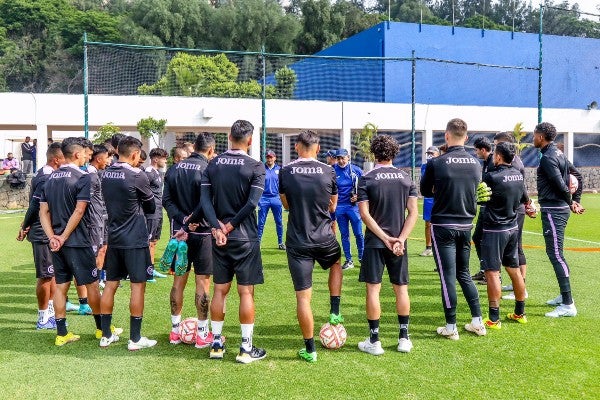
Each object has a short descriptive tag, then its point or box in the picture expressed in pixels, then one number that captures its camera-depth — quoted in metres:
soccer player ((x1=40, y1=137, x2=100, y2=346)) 5.65
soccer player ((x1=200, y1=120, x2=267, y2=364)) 5.10
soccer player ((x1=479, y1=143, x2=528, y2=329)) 6.13
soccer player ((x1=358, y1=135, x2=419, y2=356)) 5.30
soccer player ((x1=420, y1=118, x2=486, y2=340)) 5.70
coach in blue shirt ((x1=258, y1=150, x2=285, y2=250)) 11.24
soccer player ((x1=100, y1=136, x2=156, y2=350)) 5.50
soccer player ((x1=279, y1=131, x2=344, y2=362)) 5.16
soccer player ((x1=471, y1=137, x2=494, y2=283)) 7.06
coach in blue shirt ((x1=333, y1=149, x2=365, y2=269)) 9.35
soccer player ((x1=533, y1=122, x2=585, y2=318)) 6.64
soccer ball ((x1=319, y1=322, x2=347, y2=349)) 5.51
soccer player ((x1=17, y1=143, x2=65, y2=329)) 6.26
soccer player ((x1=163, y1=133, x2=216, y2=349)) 5.64
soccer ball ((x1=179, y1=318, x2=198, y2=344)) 5.64
